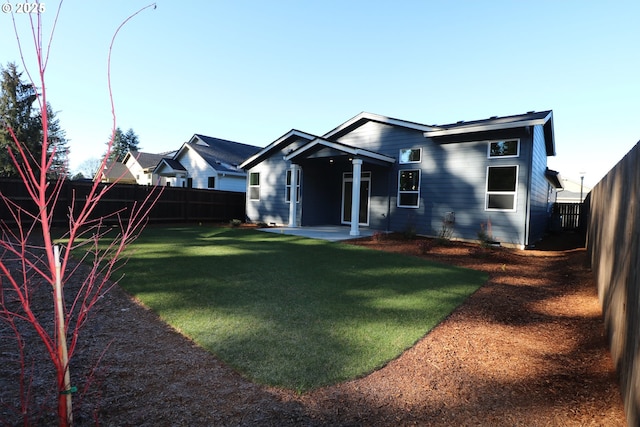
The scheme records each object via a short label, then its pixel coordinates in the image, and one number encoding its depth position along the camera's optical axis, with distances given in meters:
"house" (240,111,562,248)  10.49
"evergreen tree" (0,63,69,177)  28.51
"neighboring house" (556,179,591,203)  39.62
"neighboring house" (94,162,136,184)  33.64
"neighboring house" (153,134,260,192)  22.50
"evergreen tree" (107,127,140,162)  59.55
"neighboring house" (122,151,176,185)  31.07
